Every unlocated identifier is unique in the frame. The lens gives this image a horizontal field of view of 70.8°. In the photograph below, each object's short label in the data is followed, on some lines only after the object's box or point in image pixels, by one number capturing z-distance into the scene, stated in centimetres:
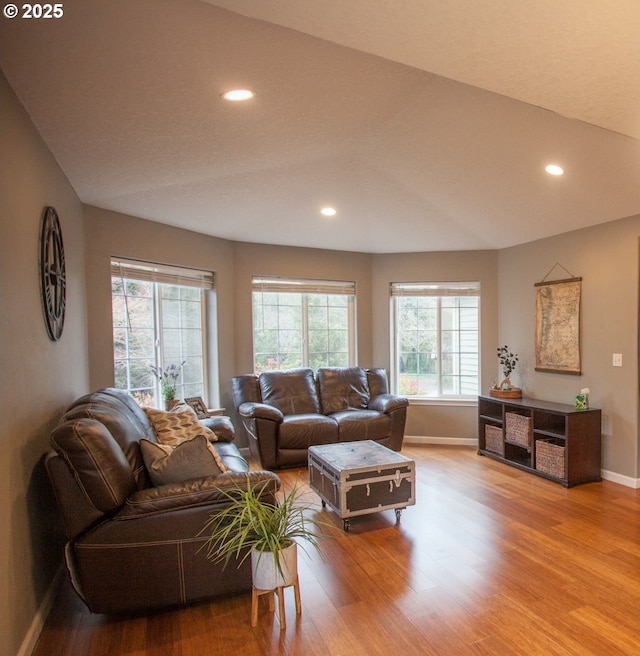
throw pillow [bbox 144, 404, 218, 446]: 317
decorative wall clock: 235
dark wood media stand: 389
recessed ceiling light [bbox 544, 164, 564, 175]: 330
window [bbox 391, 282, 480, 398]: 550
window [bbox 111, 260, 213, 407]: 401
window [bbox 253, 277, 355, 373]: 531
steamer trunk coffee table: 305
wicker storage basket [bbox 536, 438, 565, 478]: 392
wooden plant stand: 208
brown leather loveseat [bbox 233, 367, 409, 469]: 439
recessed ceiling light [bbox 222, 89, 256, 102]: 221
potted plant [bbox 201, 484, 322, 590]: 204
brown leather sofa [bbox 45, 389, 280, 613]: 199
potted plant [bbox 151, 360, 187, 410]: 409
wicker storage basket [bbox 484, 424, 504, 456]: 464
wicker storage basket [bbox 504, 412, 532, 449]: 429
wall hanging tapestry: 428
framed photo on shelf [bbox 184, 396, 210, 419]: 431
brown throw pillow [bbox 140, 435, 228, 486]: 226
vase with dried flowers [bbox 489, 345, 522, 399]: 477
